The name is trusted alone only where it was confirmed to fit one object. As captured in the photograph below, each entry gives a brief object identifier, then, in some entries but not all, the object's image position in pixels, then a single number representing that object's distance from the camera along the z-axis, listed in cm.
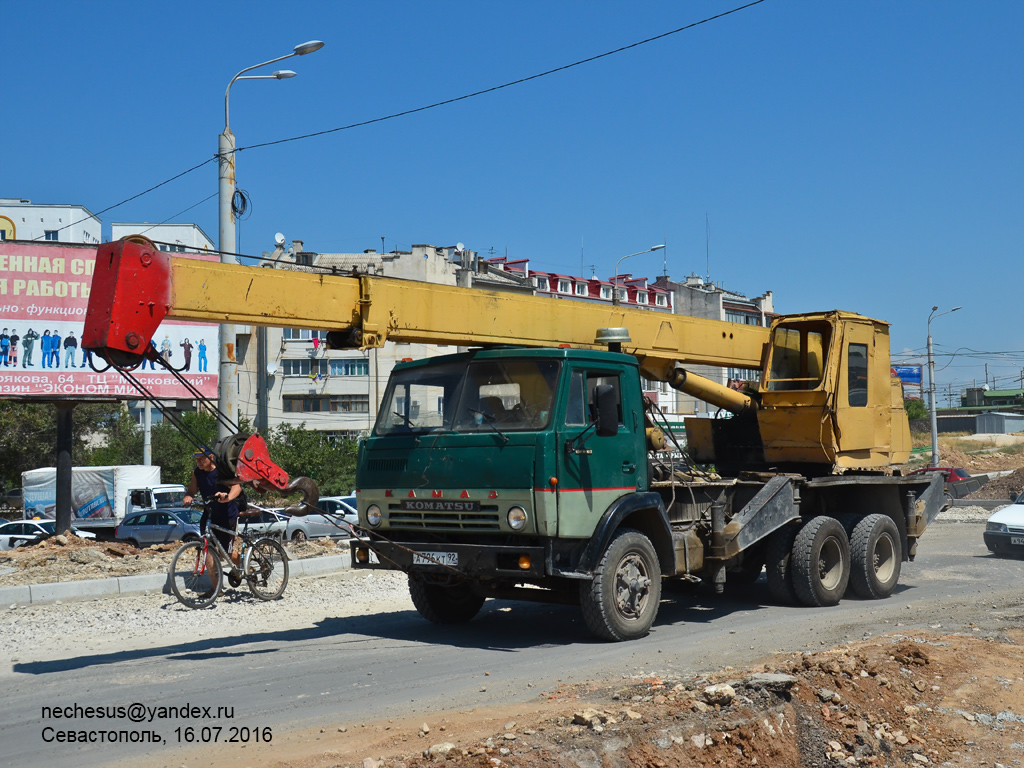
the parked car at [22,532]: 2659
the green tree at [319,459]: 4831
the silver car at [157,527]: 2742
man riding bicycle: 1115
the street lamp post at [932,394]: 4210
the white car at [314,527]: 2697
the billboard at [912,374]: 5813
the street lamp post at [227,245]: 1420
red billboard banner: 2009
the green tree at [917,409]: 10798
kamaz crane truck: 791
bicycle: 1095
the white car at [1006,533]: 1653
